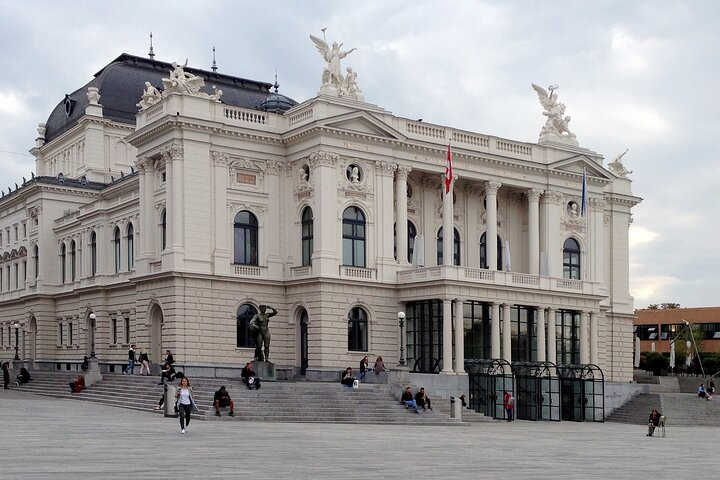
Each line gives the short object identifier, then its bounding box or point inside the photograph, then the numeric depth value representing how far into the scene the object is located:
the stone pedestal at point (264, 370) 56.09
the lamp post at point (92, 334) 75.50
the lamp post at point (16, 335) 80.16
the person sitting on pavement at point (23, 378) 67.06
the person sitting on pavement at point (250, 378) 51.78
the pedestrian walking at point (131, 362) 62.19
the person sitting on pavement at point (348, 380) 55.22
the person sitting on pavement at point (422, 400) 53.56
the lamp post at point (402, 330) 57.00
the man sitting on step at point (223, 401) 47.66
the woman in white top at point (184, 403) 36.44
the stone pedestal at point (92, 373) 60.28
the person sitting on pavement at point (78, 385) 58.84
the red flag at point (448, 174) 66.00
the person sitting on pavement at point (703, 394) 75.28
